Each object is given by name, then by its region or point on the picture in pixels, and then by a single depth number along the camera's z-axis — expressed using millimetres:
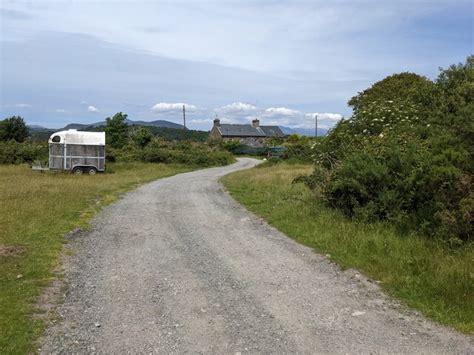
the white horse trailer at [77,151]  29484
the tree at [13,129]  55000
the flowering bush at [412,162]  8648
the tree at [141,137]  54531
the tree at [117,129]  56562
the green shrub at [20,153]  40719
